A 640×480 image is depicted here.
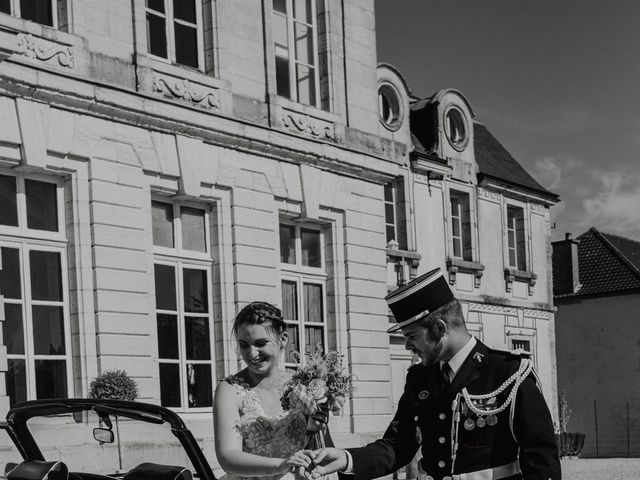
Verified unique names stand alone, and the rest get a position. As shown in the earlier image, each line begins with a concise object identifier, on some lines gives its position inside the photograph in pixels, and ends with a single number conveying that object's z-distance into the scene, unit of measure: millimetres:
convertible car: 4738
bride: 5094
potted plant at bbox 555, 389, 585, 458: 26792
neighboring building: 30828
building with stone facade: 11938
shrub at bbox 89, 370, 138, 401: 11961
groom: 4043
